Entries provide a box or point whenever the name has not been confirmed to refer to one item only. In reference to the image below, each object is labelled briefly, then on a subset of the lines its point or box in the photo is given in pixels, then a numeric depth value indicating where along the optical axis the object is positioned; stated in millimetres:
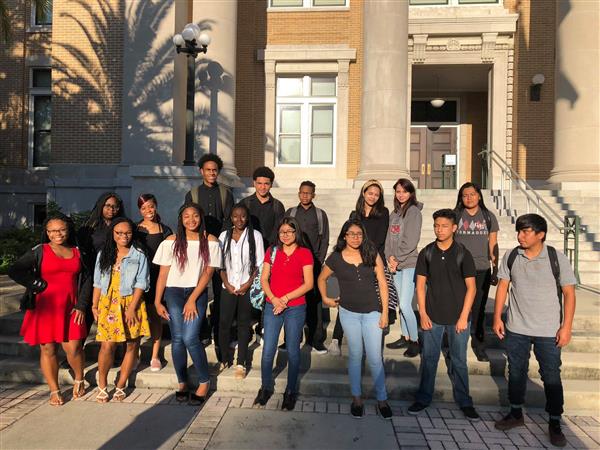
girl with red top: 4309
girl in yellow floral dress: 4445
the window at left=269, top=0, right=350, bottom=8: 15586
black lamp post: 8984
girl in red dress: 4324
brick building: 11539
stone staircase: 4633
